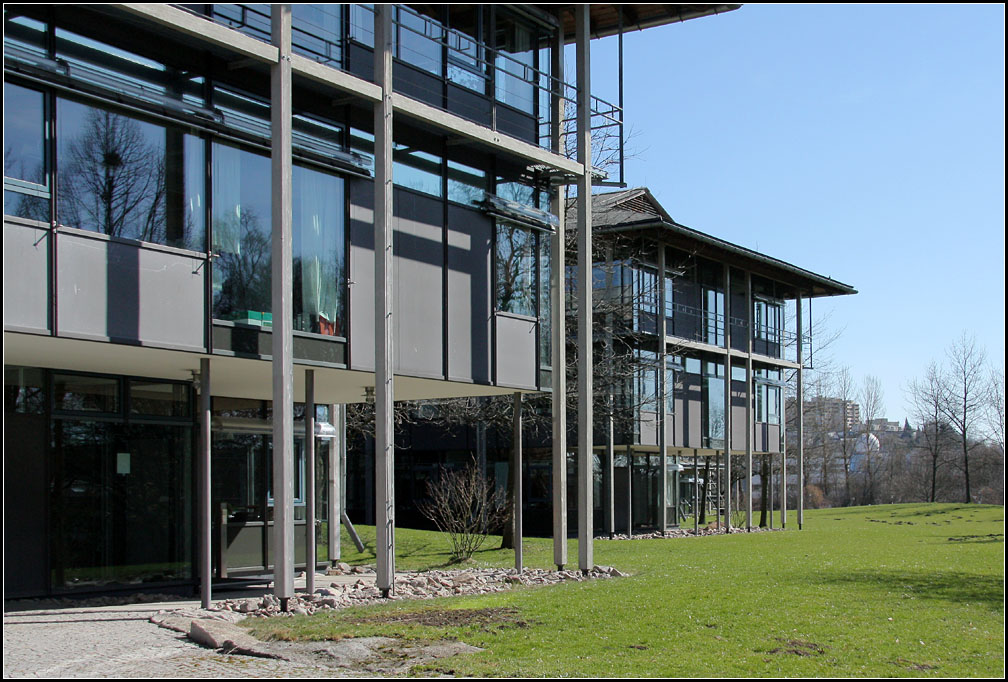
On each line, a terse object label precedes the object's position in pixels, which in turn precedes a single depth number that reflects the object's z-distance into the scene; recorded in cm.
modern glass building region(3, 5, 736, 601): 1273
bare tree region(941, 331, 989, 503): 6281
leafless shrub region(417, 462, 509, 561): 2317
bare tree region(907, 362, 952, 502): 6412
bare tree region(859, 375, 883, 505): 7856
